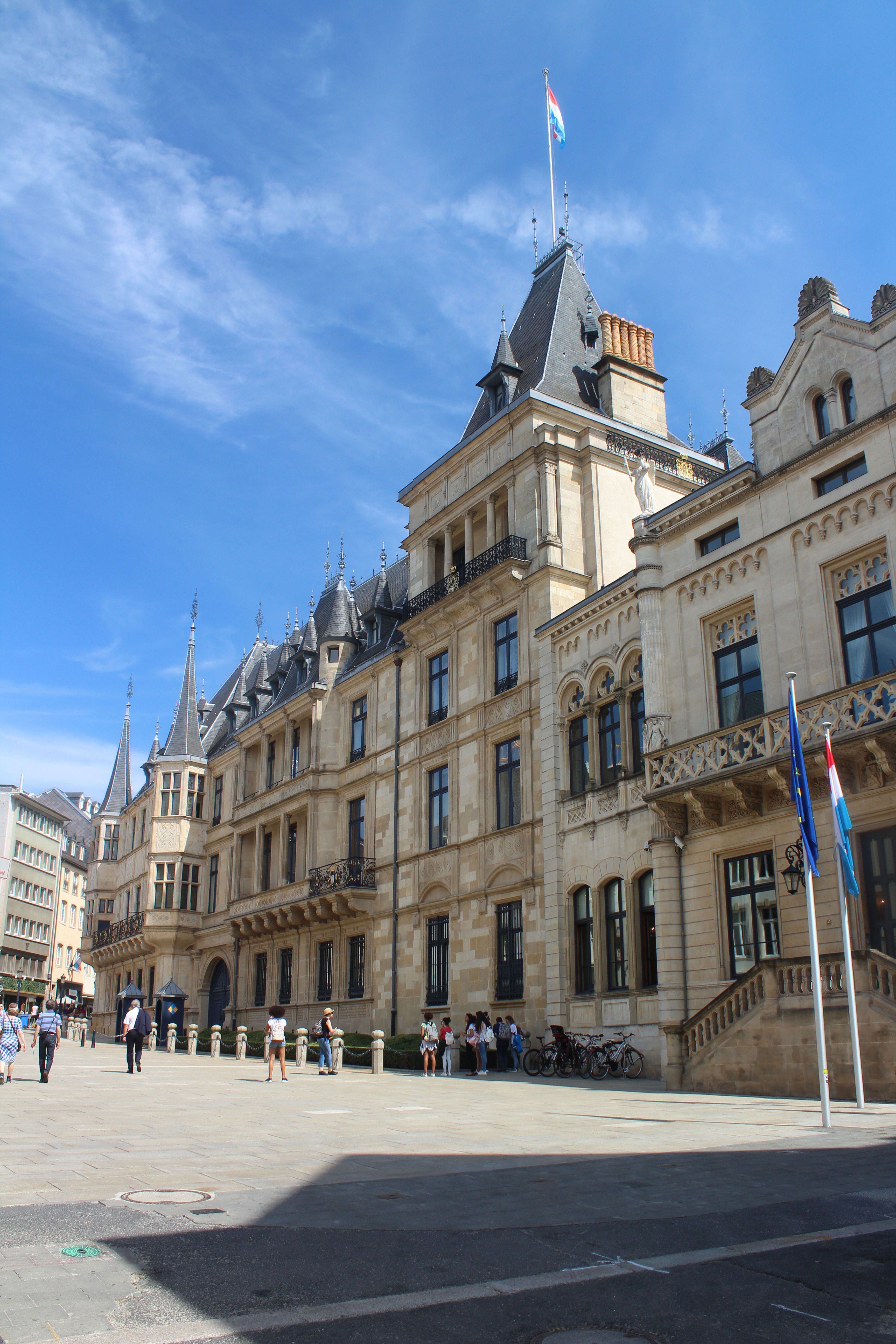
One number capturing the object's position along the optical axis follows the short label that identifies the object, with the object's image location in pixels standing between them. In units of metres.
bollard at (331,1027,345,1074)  27.61
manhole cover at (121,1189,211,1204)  7.96
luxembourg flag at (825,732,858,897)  15.92
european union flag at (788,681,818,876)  15.15
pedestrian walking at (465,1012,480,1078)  26.88
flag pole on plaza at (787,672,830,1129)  13.73
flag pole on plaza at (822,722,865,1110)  15.92
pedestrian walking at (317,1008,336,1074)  26.92
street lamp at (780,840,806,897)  19.12
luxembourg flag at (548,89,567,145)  39.66
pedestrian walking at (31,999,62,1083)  22.94
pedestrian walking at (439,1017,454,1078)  26.61
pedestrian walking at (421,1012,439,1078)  26.70
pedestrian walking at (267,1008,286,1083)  25.02
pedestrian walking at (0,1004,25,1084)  21.86
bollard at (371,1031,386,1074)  26.92
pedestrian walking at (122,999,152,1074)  25.52
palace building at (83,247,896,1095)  19.77
